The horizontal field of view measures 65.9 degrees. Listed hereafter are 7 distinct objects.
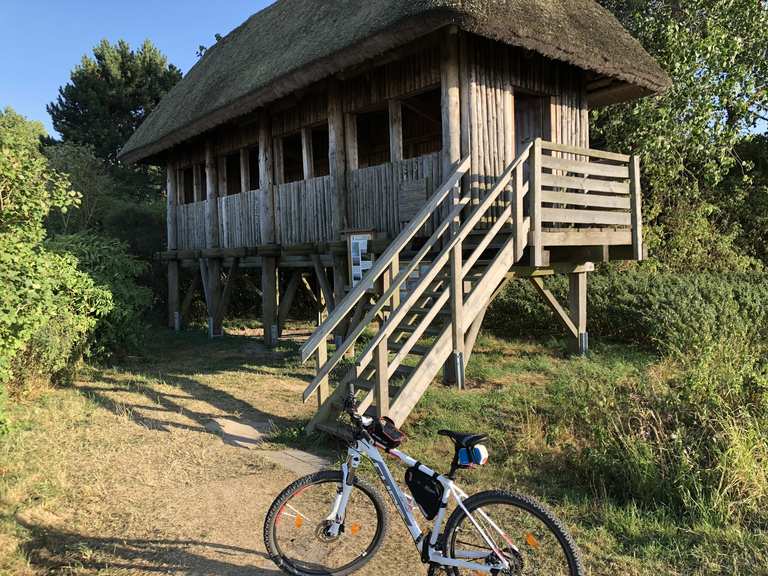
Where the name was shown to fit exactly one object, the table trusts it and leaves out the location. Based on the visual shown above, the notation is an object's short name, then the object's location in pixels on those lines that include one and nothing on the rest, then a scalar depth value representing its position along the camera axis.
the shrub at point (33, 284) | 6.11
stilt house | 6.26
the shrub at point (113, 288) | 9.52
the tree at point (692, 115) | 12.85
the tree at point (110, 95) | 26.14
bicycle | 2.90
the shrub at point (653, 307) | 9.98
